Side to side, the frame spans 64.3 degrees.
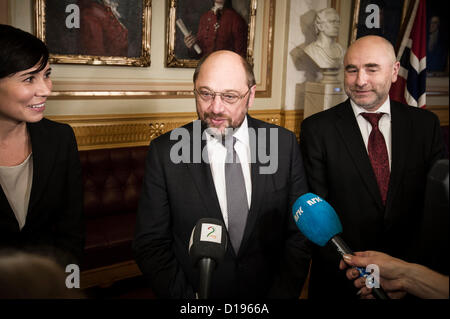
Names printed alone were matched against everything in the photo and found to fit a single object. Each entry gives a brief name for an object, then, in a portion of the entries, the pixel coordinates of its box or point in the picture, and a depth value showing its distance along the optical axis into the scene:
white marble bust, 3.52
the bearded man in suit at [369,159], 1.64
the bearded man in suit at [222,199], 1.40
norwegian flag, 3.00
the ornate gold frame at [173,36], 3.18
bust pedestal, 3.60
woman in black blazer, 1.30
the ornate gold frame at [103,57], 2.62
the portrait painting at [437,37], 4.32
